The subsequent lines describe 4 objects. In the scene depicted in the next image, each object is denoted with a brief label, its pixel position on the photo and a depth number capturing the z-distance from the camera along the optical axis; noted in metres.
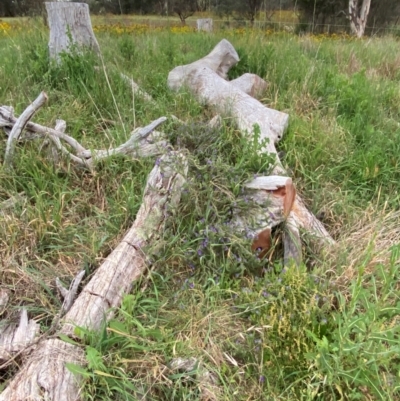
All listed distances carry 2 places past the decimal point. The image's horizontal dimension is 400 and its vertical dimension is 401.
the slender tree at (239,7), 15.20
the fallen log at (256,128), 2.33
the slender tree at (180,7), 14.24
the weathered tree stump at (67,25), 3.92
